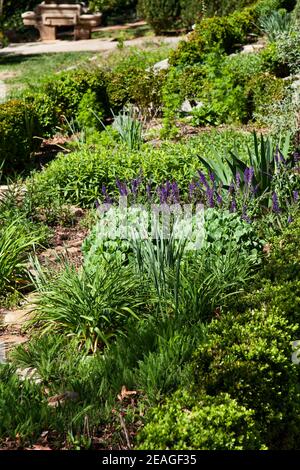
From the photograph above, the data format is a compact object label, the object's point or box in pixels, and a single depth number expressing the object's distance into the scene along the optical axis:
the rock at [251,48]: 12.91
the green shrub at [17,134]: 8.20
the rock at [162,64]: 12.29
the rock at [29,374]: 4.08
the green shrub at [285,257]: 4.71
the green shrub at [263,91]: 9.02
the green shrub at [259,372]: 3.58
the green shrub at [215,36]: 11.09
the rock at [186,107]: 9.92
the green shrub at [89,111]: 9.32
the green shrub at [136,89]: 9.82
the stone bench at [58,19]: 17.58
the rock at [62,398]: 3.85
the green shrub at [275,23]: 12.77
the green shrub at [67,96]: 9.16
